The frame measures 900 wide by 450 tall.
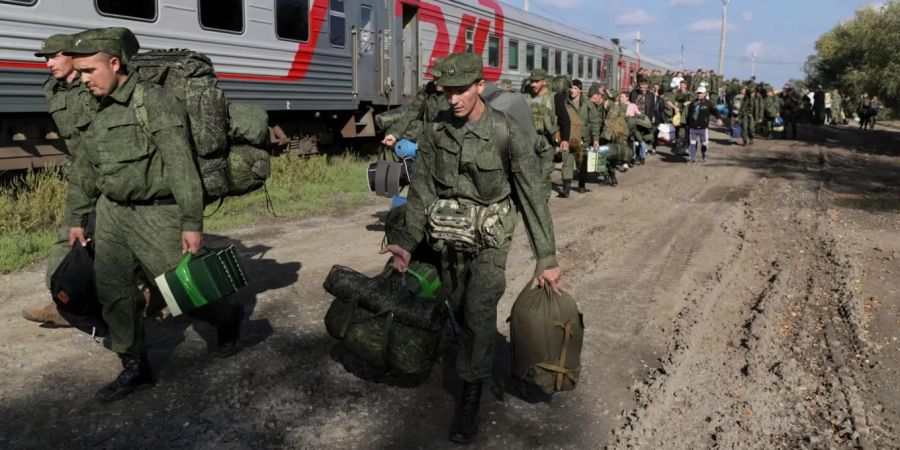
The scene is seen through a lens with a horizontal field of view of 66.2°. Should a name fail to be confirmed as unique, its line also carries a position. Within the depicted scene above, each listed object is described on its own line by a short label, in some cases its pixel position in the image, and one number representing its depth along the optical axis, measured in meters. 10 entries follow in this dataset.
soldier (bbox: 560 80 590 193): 9.93
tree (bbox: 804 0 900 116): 27.38
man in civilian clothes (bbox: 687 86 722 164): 14.32
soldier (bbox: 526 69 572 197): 8.73
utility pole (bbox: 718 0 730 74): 43.21
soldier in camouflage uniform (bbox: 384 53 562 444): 3.21
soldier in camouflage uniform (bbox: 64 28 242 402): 3.29
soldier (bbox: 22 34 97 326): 4.07
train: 7.44
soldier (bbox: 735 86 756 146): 19.14
